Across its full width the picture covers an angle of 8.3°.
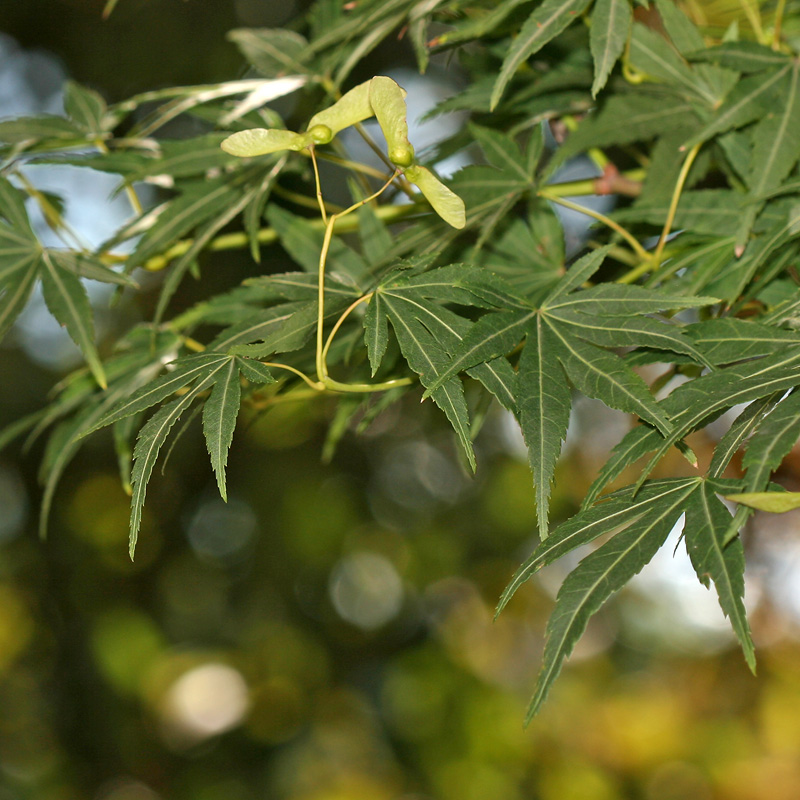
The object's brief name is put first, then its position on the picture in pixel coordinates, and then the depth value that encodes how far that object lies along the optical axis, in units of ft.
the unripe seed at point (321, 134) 3.33
